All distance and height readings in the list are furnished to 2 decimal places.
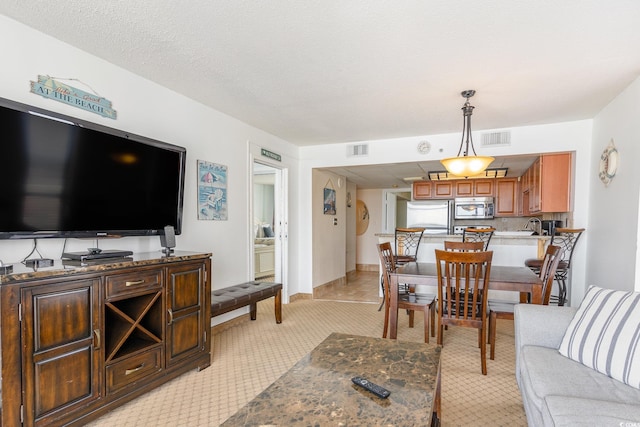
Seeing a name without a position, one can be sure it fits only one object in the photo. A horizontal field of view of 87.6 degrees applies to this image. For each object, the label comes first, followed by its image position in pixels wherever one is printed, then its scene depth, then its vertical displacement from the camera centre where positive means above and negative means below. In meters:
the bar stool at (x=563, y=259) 3.69 -0.57
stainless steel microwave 6.63 +0.04
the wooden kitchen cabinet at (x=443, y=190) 6.87 +0.40
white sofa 1.19 -0.76
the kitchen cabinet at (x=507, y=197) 6.50 +0.25
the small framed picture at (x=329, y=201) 5.60 +0.11
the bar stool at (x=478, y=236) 3.98 -0.36
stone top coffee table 1.20 -0.76
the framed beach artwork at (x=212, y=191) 3.30 +0.15
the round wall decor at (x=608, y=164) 3.04 +0.45
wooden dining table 2.68 -0.59
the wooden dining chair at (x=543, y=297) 2.70 -0.75
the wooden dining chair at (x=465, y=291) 2.55 -0.65
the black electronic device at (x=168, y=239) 2.50 -0.26
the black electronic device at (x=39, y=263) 1.81 -0.33
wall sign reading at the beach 2.10 +0.73
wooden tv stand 1.57 -0.75
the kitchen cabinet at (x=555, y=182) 3.98 +0.35
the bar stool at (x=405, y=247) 4.44 -0.55
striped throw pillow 1.50 -0.61
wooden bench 3.00 -0.88
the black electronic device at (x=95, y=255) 1.99 -0.32
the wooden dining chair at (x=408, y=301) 2.90 -0.84
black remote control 1.33 -0.74
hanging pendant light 2.99 +0.43
